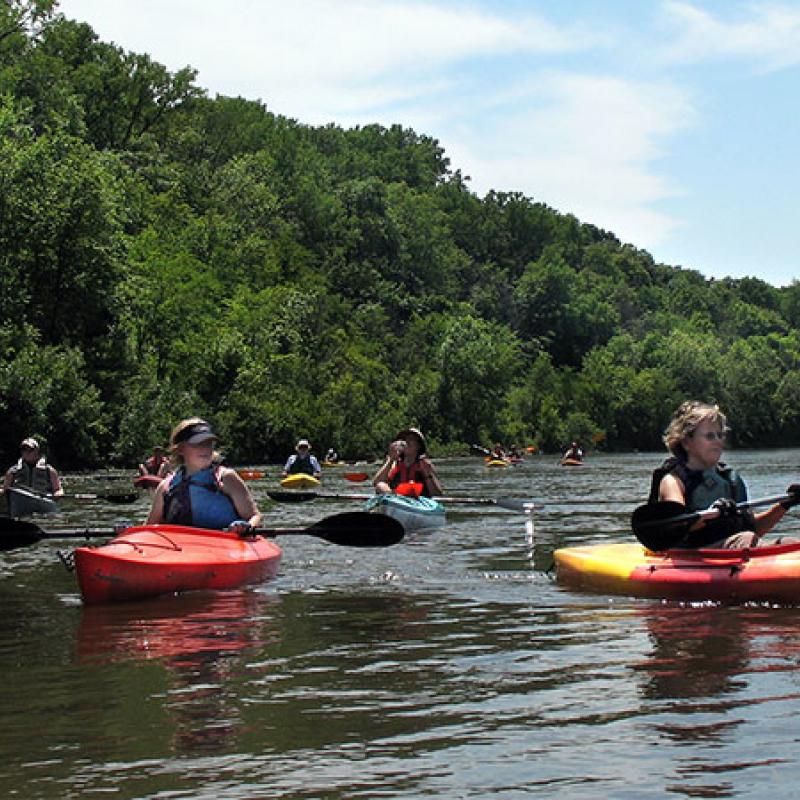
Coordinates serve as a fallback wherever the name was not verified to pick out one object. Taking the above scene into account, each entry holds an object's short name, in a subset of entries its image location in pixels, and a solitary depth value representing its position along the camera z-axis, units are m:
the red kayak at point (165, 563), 9.27
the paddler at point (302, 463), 25.41
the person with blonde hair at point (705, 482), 8.95
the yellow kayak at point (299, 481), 24.89
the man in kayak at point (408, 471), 16.33
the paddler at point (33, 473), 17.81
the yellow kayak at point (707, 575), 8.73
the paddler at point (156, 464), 22.54
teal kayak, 15.07
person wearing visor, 10.04
